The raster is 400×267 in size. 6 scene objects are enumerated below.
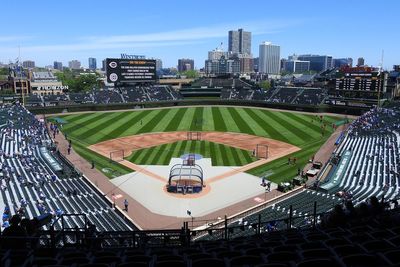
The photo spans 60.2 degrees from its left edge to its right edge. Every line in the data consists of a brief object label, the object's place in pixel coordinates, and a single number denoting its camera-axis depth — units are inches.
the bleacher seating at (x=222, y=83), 4183.3
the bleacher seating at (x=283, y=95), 3329.2
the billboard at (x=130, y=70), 3403.1
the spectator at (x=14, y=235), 376.5
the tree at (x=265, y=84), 5880.9
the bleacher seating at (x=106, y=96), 3361.2
